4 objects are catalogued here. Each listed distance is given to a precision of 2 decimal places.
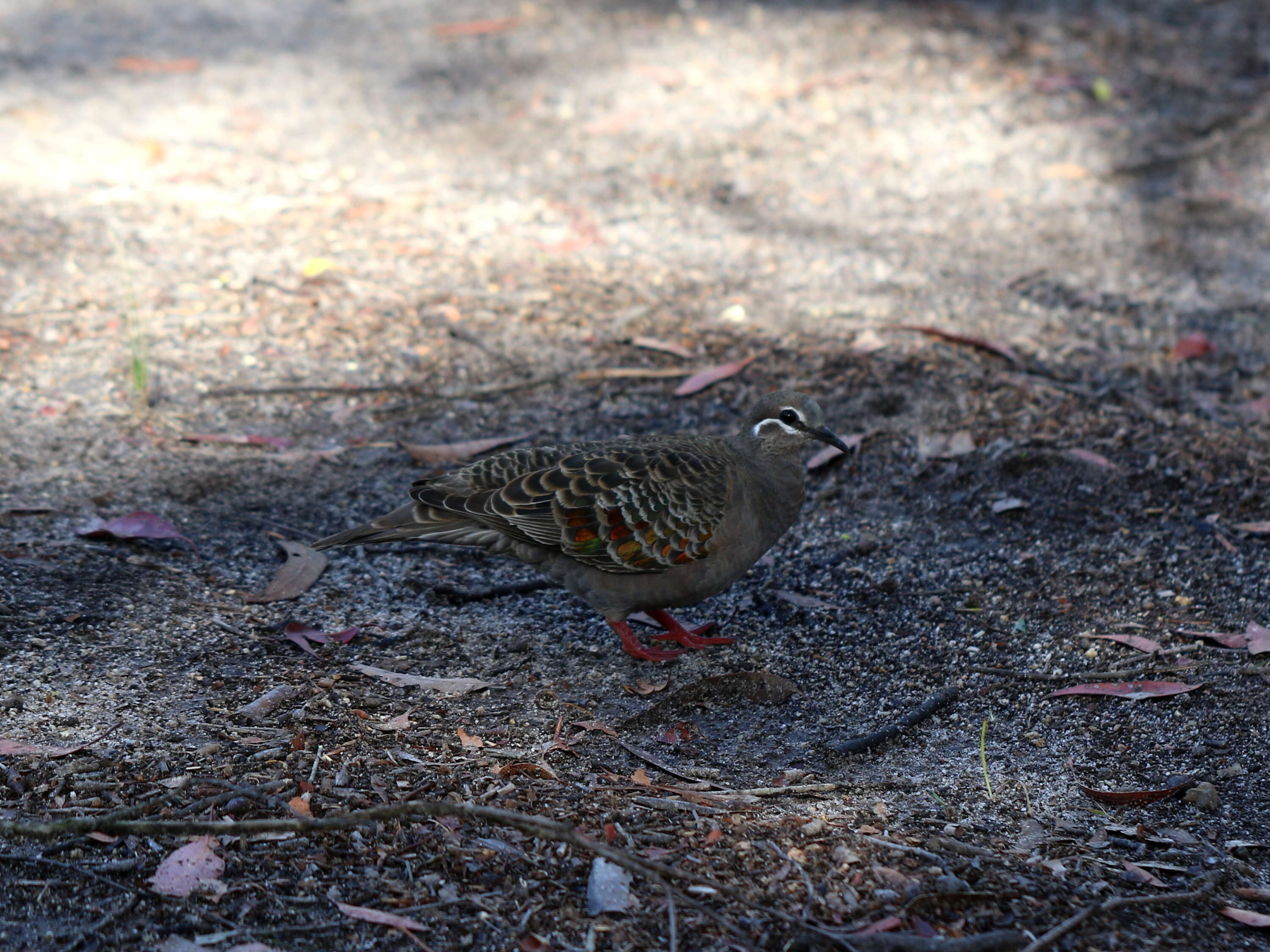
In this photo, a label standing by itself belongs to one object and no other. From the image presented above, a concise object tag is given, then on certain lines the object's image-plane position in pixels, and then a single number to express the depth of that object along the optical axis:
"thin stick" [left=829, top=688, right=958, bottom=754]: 7.83
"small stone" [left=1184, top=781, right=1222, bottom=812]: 7.10
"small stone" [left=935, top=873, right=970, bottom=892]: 6.10
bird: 8.98
